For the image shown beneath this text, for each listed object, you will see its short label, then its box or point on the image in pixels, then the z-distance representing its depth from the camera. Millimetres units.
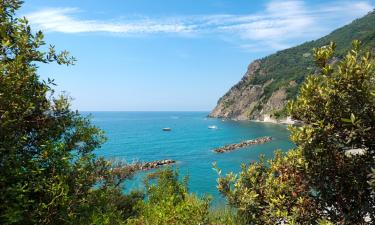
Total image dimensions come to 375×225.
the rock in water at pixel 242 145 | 103162
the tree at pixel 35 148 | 6136
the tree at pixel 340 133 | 6504
